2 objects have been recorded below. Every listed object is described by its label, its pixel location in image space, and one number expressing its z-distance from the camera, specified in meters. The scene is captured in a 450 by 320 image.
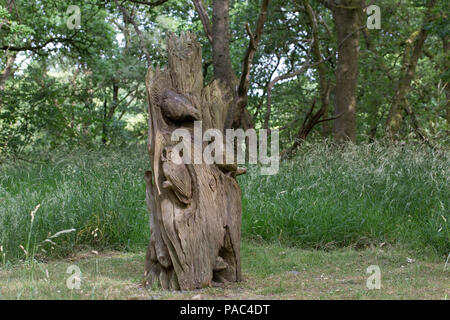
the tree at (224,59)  9.89
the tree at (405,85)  14.00
